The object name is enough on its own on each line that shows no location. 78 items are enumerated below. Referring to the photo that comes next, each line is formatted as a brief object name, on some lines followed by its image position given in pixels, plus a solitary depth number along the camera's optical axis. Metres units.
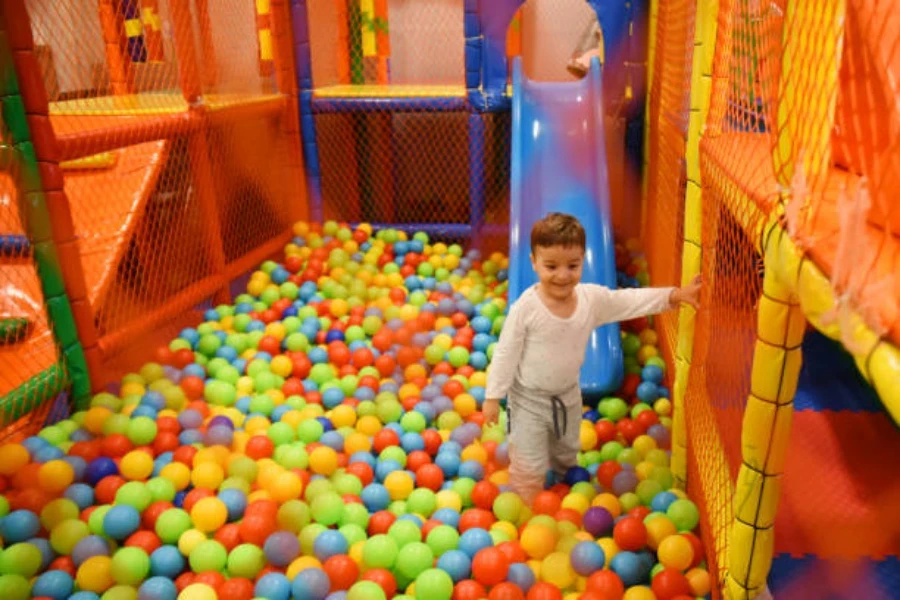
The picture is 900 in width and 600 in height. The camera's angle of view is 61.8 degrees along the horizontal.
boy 2.10
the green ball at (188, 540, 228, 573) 2.02
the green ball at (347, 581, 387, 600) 1.84
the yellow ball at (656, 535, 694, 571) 1.98
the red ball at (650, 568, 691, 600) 1.88
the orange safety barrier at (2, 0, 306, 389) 2.70
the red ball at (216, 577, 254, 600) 1.89
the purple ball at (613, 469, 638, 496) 2.35
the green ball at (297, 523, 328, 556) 2.12
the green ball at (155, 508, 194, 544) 2.13
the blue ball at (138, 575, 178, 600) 1.89
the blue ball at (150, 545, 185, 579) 2.04
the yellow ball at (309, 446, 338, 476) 2.45
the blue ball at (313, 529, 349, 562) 2.04
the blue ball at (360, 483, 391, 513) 2.33
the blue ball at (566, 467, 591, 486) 2.40
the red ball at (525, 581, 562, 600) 1.86
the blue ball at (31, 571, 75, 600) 1.92
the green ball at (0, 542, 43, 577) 1.96
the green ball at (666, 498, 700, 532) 2.11
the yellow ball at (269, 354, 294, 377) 3.18
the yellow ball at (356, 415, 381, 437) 2.72
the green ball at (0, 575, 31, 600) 1.85
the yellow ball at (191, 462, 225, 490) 2.35
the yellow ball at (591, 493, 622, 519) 2.25
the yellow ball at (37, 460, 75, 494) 2.26
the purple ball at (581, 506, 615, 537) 2.15
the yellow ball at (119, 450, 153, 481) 2.37
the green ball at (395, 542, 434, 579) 1.99
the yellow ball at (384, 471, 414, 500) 2.38
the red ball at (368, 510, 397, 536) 2.21
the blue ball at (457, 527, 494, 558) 2.05
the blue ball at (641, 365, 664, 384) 3.02
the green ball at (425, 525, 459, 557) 2.08
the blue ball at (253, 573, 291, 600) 1.91
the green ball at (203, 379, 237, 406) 2.94
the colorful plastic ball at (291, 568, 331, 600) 1.89
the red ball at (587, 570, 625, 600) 1.88
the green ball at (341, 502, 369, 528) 2.21
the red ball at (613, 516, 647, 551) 2.06
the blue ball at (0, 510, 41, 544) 2.09
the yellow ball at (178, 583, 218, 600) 1.85
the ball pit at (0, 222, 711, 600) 1.98
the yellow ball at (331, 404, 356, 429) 2.77
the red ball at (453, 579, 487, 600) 1.90
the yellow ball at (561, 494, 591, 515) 2.25
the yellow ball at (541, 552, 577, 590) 1.99
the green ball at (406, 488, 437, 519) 2.31
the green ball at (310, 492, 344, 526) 2.19
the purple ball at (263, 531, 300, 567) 2.03
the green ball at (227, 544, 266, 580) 2.01
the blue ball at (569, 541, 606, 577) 1.99
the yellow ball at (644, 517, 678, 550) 2.08
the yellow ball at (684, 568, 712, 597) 1.92
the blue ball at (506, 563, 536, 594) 1.96
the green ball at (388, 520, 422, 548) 2.10
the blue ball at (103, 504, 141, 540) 2.11
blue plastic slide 3.27
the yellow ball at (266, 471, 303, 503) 2.29
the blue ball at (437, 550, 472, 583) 1.98
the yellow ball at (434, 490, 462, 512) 2.33
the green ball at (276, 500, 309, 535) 2.16
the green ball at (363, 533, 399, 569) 2.00
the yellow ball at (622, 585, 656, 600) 1.86
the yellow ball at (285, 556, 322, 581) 2.01
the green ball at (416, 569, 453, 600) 1.89
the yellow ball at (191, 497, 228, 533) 2.14
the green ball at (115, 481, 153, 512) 2.19
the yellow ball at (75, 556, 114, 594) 1.96
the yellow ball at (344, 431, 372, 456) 2.61
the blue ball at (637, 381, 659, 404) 2.91
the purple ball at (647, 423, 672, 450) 2.61
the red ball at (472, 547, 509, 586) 1.94
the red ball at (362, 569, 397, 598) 1.94
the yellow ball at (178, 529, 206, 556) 2.08
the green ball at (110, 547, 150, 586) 1.97
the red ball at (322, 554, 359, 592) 1.96
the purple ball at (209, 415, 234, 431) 2.65
